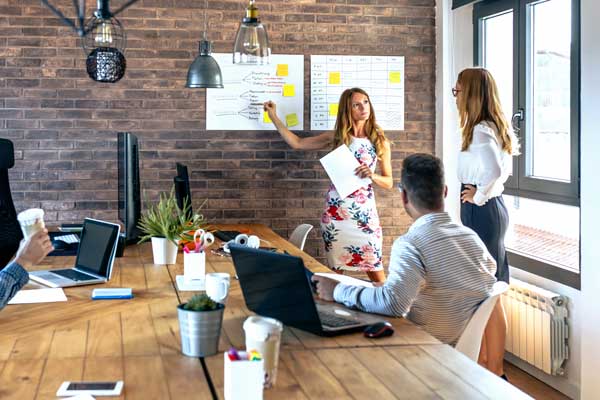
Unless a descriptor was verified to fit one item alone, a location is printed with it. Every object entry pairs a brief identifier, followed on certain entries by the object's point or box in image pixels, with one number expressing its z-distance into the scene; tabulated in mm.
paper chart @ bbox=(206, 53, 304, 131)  5719
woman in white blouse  4230
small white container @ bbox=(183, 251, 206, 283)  3260
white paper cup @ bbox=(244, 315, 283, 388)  1853
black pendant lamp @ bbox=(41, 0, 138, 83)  4177
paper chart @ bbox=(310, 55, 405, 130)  5836
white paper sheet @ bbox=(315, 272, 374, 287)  2973
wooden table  1888
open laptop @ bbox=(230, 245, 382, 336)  2236
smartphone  1842
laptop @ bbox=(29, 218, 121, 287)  3281
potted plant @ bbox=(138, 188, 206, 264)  3764
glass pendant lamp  4102
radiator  4375
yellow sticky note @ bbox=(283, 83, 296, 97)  5793
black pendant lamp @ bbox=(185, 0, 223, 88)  4941
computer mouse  2373
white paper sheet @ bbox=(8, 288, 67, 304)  2900
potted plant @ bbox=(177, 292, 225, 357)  2078
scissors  3260
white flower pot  3775
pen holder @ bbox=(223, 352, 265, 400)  1690
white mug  2670
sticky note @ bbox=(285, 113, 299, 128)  5812
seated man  2621
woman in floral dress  5406
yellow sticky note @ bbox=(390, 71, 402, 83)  5934
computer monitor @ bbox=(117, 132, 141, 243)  4090
